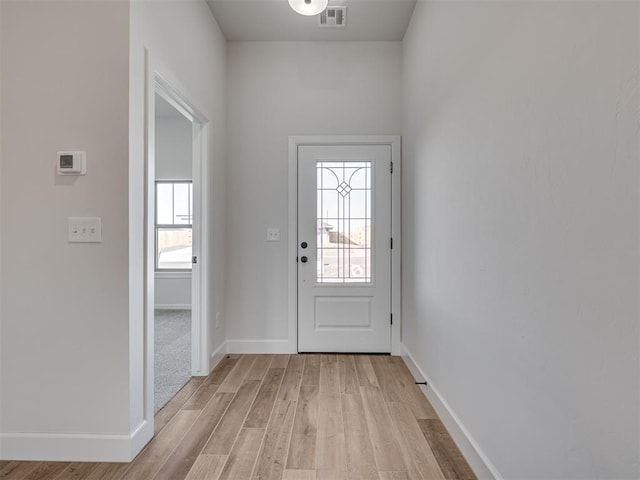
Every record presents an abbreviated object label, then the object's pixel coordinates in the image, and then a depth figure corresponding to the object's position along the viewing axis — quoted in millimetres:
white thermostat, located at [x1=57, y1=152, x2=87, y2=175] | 1733
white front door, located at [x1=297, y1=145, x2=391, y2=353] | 3289
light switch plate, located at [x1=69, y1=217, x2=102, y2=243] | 1743
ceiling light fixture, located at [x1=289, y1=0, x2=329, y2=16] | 2316
